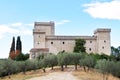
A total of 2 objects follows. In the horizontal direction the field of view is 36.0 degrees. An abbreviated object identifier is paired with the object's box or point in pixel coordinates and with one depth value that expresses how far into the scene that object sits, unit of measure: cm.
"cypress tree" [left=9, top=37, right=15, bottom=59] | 4276
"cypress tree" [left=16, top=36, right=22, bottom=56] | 4417
